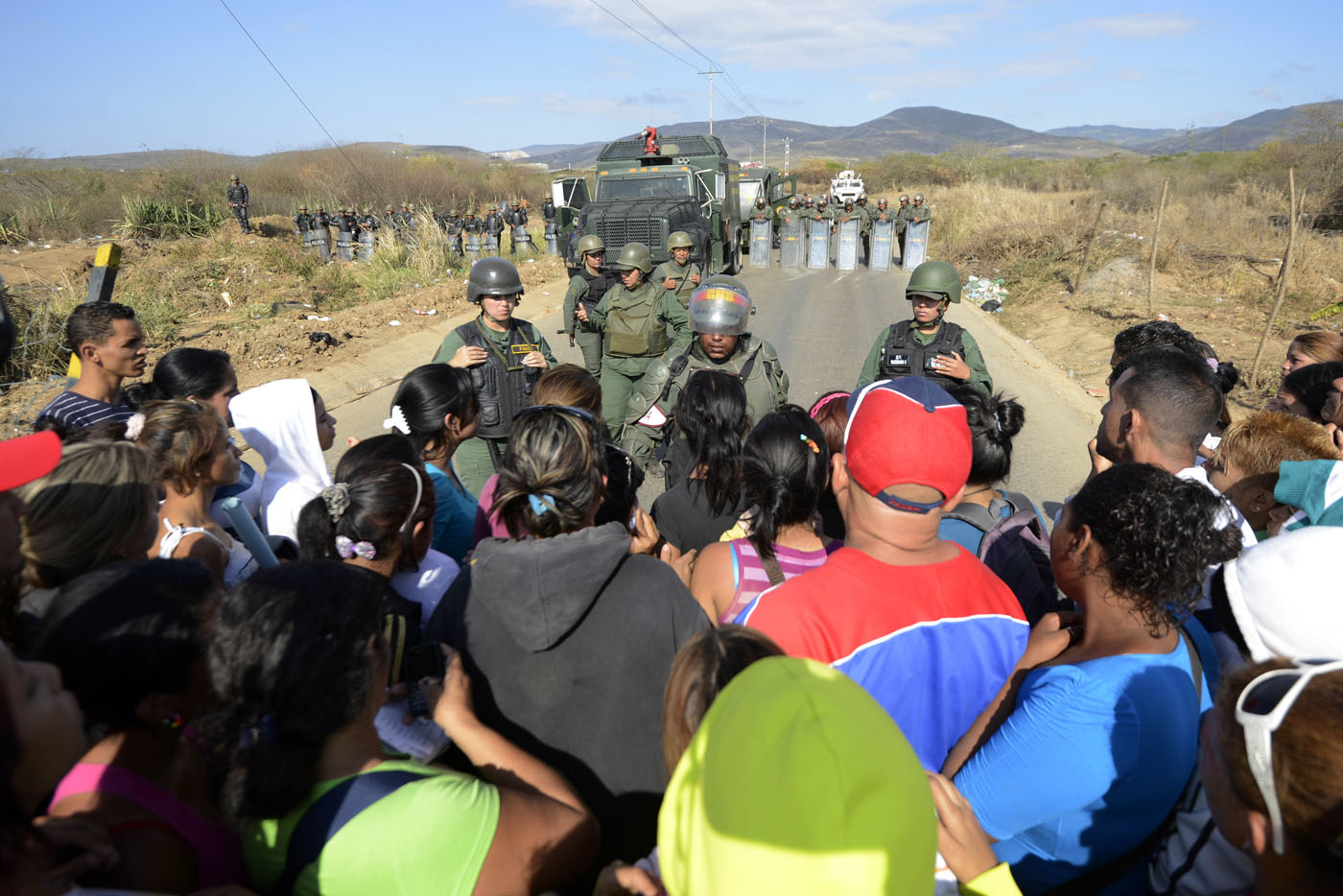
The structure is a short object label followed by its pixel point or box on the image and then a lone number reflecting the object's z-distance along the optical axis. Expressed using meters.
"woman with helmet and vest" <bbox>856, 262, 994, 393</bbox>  4.12
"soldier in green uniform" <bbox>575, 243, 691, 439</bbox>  5.66
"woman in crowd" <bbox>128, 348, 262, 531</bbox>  3.15
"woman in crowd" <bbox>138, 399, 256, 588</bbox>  2.17
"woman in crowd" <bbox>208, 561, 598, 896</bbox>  1.15
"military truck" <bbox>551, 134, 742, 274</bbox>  12.59
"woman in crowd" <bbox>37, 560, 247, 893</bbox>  1.21
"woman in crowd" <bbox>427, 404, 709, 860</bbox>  1.51
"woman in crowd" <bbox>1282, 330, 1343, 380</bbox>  3.74
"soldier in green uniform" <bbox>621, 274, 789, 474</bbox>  3.59
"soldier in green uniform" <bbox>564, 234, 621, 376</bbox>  6.63
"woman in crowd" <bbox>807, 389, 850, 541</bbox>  2.72
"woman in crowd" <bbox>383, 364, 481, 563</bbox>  2.75
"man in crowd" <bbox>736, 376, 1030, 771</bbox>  1.57
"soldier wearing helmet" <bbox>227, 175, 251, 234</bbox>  20.16
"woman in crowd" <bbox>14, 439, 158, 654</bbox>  1.74
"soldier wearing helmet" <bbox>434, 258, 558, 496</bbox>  3.97
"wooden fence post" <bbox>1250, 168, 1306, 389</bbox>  7.13
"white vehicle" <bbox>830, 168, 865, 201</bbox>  31.34
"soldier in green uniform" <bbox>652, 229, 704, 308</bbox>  6.89
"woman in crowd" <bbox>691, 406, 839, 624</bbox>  2.04
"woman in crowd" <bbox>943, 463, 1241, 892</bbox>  1.34
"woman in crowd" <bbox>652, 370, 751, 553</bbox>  2.58
